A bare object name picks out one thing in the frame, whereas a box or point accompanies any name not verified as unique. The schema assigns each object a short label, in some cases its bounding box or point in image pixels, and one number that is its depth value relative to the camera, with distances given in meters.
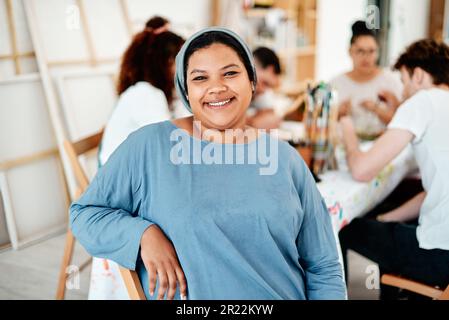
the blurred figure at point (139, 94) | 1.43
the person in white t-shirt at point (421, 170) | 1.39
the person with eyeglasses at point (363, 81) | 2.29
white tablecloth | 1.43
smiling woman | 0.89
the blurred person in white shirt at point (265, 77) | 2.77
